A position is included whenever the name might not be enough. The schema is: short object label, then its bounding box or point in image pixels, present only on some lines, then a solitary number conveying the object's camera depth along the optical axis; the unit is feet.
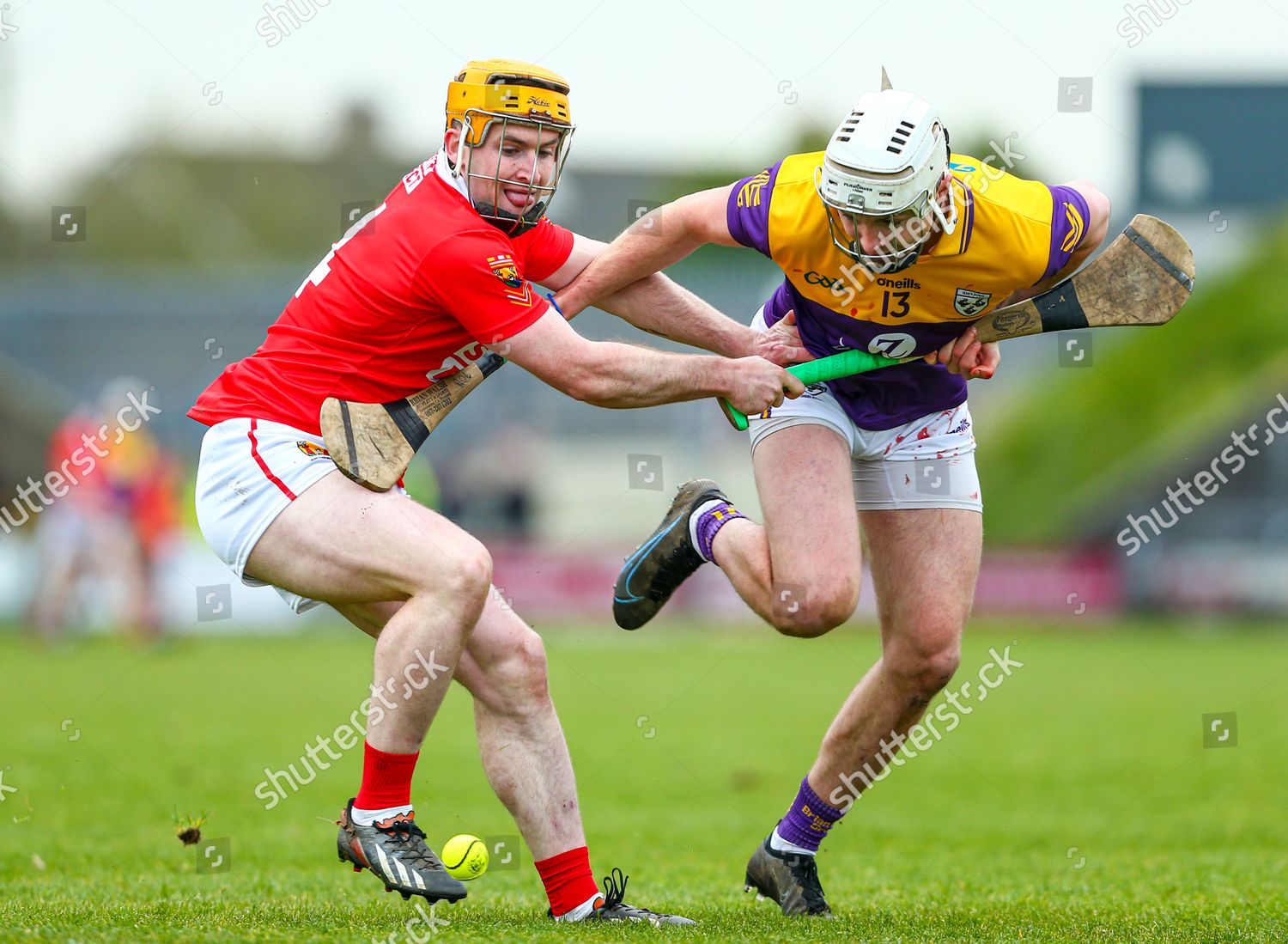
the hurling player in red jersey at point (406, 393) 32.94
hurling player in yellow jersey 34.17
